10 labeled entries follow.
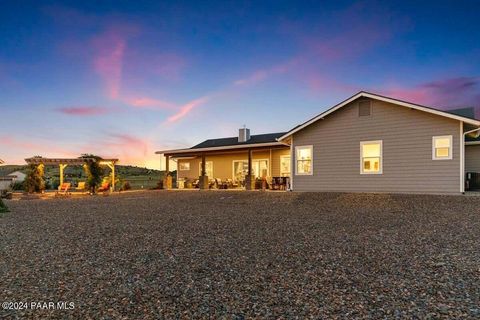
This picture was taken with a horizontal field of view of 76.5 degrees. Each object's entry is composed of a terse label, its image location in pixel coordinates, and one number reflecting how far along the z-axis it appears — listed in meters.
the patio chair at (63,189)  20.32
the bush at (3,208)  11.43
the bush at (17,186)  25.61
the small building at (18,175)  30.53
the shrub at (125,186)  25.72
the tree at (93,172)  20.58
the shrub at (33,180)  20.44
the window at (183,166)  25.53
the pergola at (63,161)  20.20
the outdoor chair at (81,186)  22.34
